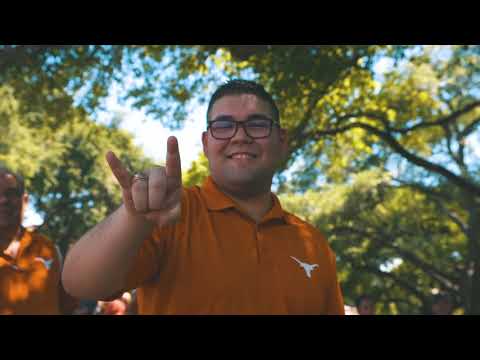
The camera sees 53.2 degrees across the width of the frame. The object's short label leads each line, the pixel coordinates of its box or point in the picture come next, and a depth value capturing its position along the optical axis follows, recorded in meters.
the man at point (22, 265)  3.60
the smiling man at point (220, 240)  1.52
